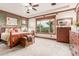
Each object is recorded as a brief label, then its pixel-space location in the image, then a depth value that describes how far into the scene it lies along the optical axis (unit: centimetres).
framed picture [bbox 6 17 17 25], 381
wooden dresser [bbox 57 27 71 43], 309
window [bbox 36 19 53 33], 407
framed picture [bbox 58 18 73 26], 318
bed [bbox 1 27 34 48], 240
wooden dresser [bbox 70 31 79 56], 141
